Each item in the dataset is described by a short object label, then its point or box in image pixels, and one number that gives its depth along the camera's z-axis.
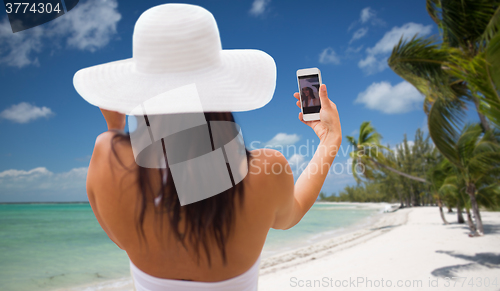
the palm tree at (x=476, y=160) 5.64
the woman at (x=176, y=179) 0.73
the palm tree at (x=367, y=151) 16.03
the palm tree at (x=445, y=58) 5.13
